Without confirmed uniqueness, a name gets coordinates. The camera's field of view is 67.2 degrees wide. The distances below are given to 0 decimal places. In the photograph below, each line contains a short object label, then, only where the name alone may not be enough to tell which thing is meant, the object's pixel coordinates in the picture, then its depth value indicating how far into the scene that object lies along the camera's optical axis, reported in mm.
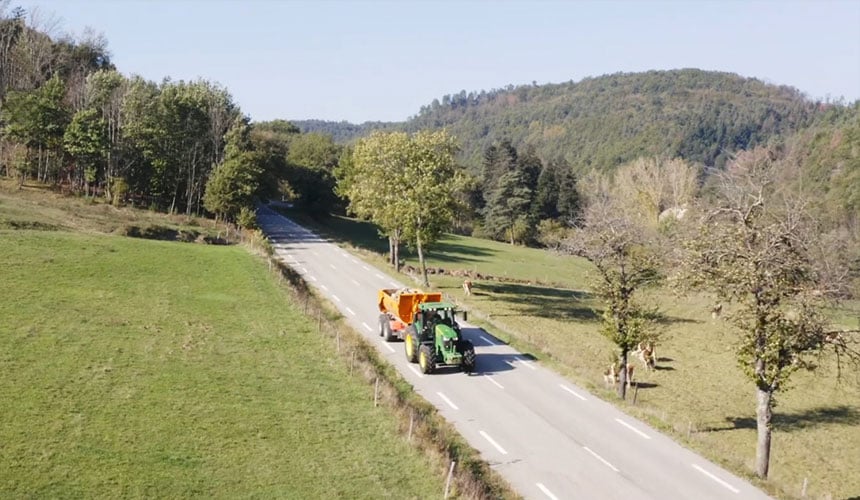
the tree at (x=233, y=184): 59938
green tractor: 26875
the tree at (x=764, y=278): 19875
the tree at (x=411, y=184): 43281
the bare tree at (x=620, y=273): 26953
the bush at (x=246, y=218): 59156
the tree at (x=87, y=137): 57938
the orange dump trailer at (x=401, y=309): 30875
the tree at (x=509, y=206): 106875
